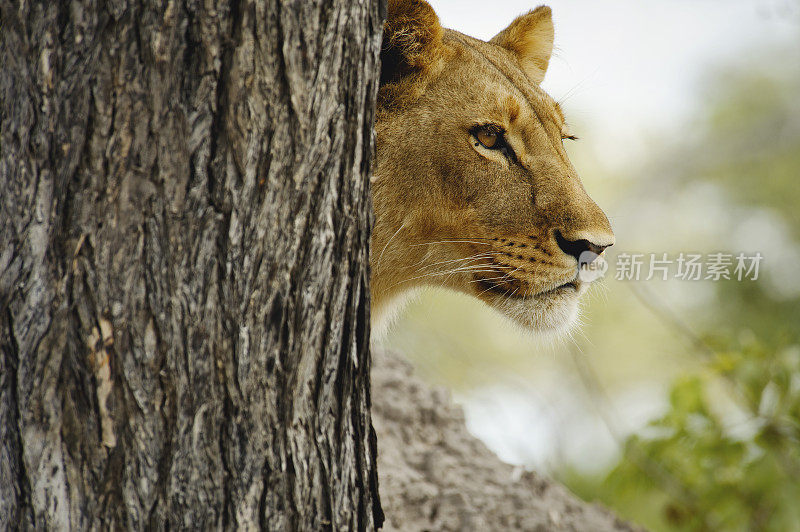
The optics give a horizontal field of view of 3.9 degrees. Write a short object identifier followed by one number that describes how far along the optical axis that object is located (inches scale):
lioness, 487.5
